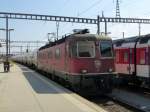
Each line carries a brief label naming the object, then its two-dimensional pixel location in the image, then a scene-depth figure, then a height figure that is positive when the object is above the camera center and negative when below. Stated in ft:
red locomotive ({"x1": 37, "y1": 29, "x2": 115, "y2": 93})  28.95 -0.74
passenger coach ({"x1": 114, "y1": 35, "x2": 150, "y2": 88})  31.76 -0.38
